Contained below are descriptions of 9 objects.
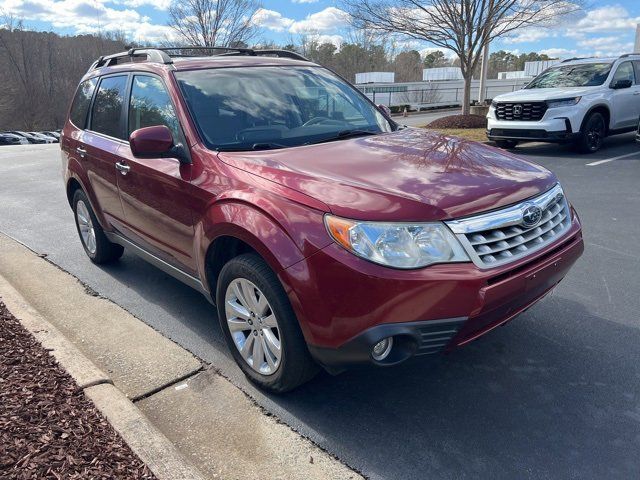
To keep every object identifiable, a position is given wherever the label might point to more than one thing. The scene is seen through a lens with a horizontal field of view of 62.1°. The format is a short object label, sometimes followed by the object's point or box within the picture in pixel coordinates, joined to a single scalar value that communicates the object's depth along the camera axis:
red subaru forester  2.36
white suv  9.88
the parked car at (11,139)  46.44
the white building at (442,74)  54.00
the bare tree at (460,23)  13.35
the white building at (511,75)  60.39
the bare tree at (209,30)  23.06
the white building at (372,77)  48.81
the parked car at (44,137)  49.39
